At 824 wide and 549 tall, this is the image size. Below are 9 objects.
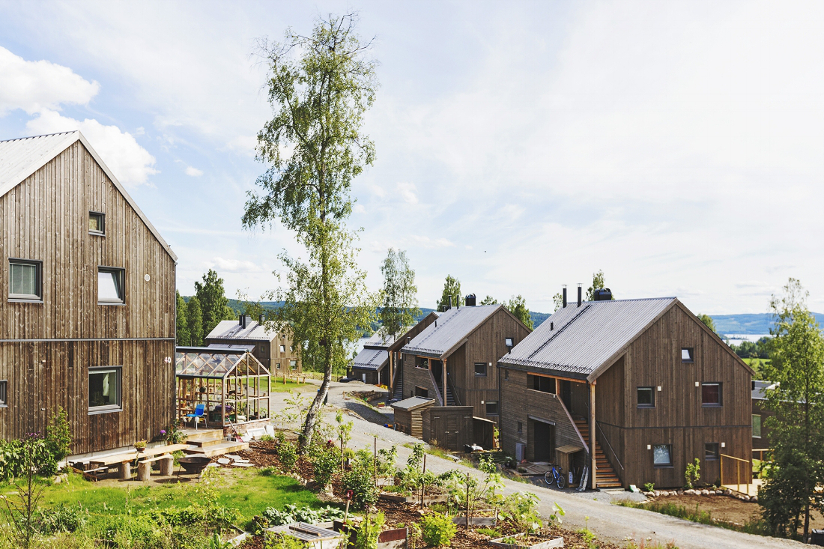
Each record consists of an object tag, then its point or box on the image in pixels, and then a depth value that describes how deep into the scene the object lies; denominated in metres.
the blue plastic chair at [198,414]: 23.98
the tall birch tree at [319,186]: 21.69
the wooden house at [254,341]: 71.06
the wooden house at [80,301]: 17.66
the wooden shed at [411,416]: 36.97
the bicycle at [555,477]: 26.08
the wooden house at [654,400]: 25.72
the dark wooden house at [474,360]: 40.34
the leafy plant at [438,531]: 11.91
